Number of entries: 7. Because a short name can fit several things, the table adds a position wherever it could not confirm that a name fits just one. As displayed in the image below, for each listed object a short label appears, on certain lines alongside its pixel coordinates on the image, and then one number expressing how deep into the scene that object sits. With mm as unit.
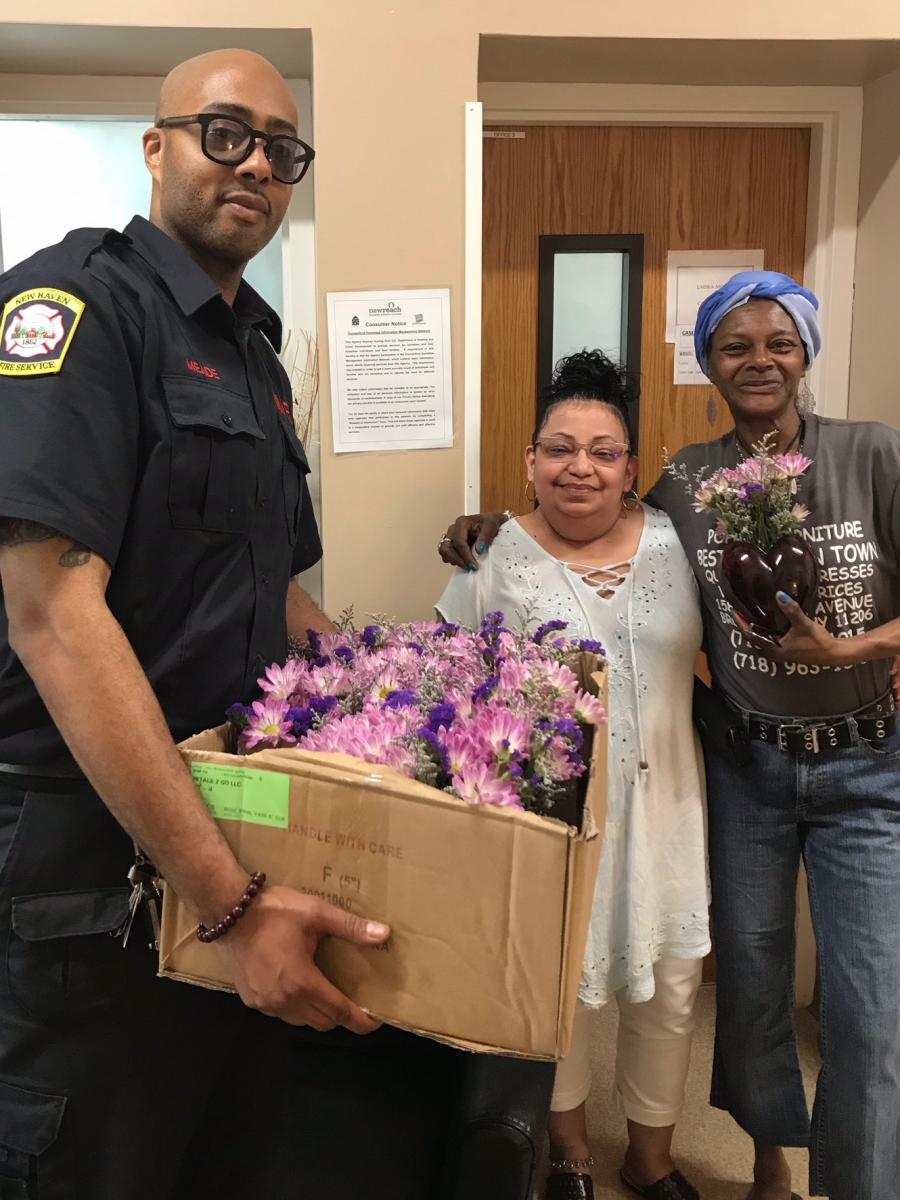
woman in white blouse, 1505
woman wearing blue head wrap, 1459
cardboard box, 769
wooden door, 2193
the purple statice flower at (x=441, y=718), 844
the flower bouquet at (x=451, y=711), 807
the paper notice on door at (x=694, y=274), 2244
